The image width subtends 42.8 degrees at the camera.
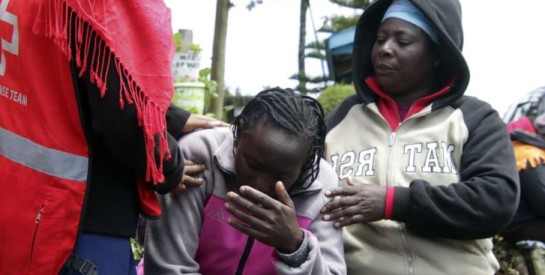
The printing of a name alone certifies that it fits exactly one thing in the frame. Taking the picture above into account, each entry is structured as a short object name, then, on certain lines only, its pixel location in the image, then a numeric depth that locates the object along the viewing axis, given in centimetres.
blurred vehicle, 444
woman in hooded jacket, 253
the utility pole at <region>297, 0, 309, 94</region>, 1570
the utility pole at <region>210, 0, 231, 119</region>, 671
